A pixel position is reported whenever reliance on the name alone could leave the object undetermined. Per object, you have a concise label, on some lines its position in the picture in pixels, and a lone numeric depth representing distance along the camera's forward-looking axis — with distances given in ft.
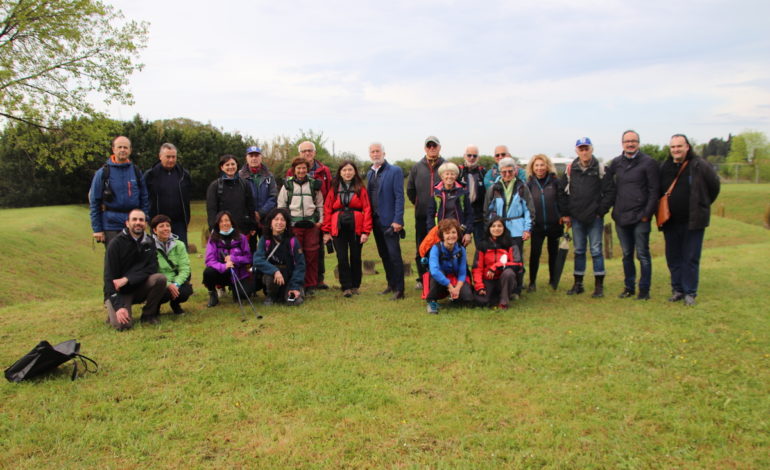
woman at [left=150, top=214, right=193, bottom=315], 22.45
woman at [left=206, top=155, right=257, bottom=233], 25.08
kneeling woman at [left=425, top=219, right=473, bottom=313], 22.71
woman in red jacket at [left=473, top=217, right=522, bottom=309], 23.31
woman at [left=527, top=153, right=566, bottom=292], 26.37
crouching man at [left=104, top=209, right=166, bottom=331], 20.56
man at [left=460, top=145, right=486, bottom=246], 25.35
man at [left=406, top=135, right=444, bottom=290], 25.67
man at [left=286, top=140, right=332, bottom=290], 26.25
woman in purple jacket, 24.04
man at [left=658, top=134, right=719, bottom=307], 22.26
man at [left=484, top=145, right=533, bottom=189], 26.02
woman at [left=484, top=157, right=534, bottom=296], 24.73
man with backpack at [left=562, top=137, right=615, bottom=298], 24.75
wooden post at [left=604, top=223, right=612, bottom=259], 55.57
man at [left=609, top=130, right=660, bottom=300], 23.54
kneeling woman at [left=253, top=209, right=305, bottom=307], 24.43
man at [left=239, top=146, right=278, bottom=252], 26.61
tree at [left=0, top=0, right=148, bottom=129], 52.08
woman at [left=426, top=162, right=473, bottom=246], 24.09
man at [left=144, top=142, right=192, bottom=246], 24.90
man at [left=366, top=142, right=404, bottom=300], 25.72
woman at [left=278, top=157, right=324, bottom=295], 25.59
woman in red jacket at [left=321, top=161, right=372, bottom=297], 25.57
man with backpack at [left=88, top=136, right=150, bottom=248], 22.76
